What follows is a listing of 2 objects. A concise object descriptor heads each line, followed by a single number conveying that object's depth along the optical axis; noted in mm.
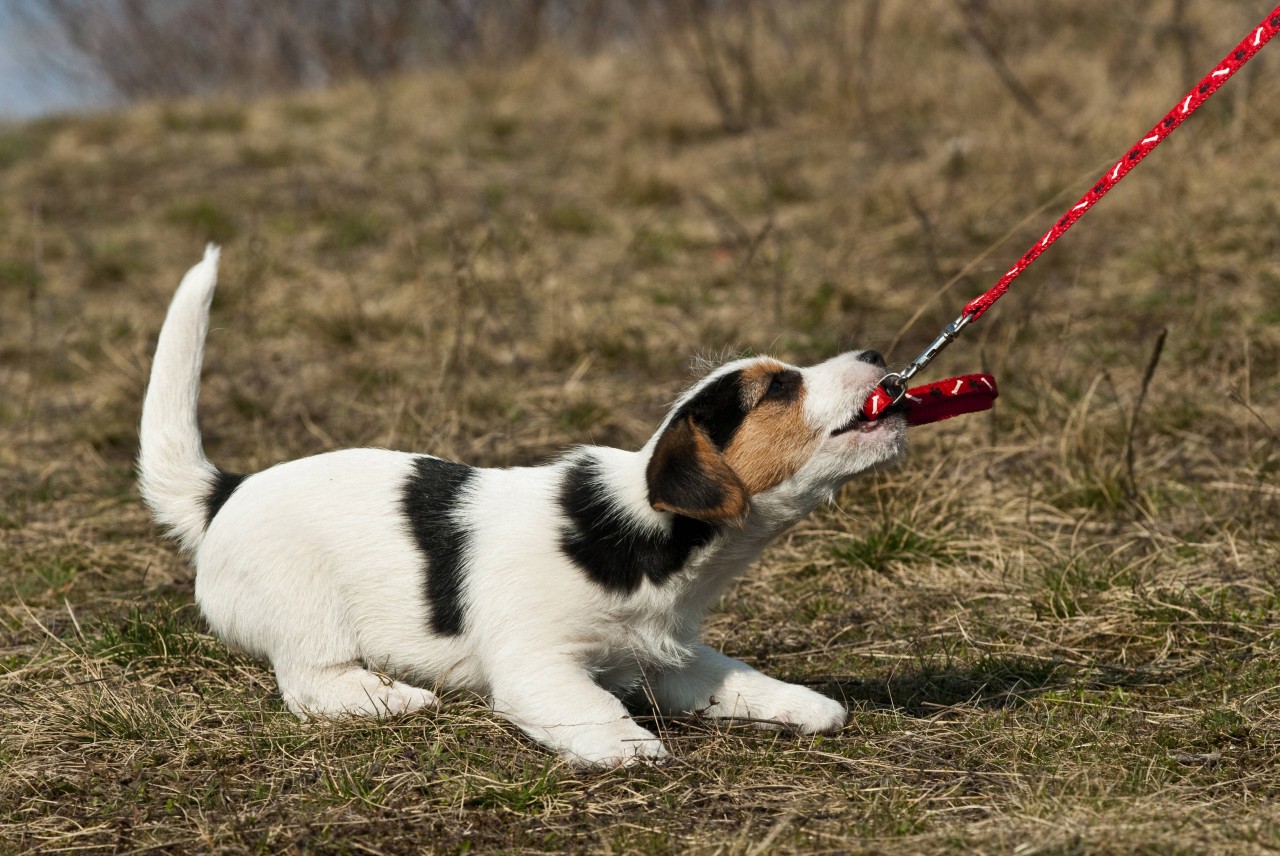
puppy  7055
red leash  7086
